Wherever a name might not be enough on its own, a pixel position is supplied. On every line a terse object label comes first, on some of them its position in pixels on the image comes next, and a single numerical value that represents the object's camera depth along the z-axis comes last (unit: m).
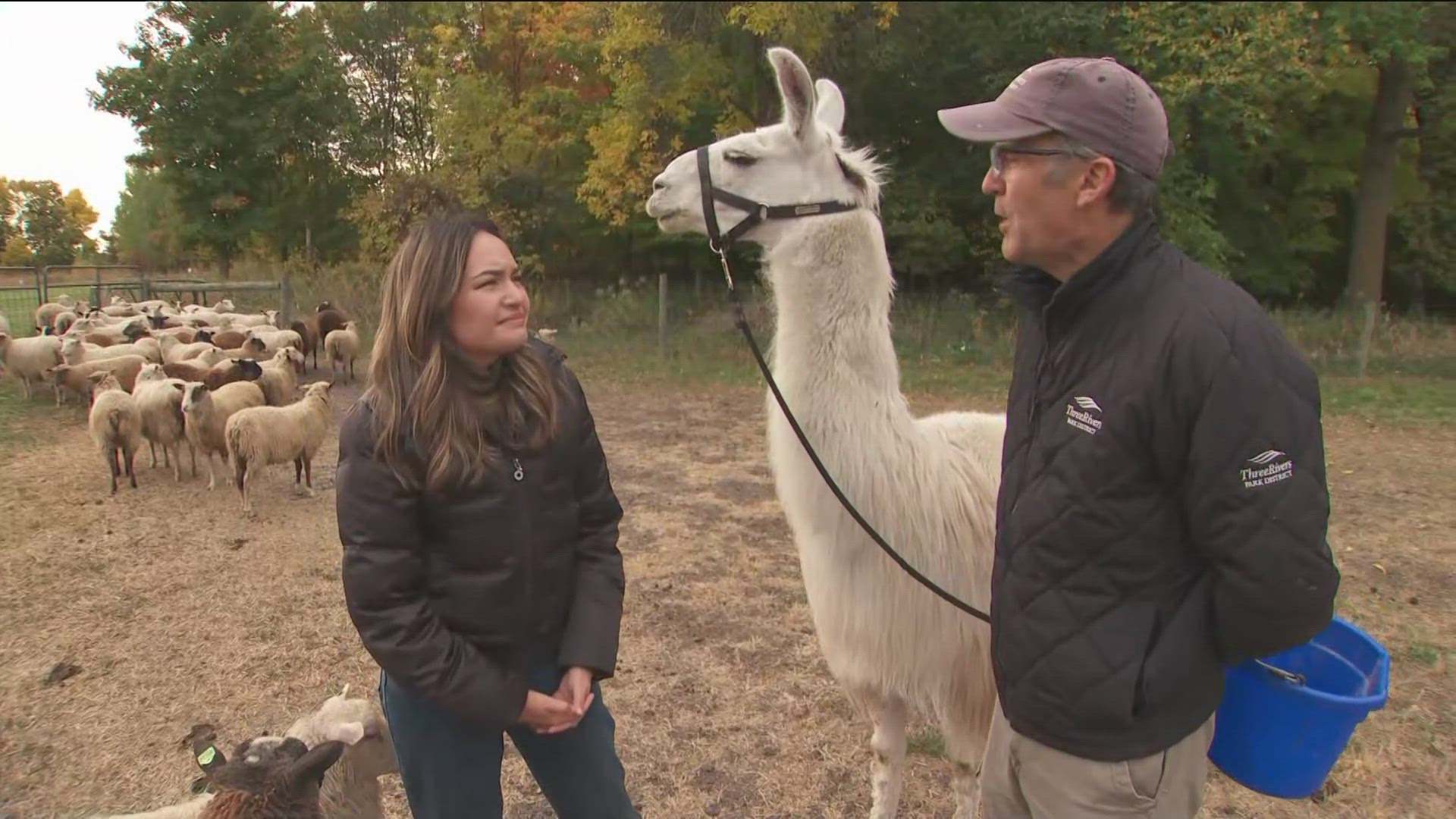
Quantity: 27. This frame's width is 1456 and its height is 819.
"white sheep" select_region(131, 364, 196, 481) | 7.09
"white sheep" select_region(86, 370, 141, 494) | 6.79
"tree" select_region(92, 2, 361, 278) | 26.75
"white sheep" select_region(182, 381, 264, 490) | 6.86
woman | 1.68
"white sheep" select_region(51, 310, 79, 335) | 11.67
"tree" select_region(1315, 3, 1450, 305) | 14.10
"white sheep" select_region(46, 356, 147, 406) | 8.84
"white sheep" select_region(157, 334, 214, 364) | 9.55
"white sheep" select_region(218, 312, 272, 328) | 12.45
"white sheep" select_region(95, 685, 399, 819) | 2.86
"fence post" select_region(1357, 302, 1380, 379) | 12.02
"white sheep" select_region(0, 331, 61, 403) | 10.15
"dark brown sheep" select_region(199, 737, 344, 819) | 2.21
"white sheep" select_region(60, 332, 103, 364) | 9.68
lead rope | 2.21
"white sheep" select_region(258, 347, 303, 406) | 8.25
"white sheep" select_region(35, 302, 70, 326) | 13.21
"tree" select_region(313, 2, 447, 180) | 28.12
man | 1.24
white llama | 2.44
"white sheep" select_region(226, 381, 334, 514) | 6.50
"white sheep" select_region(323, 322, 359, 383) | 11.96
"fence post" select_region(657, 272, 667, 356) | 13.84
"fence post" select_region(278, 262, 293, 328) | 14.17
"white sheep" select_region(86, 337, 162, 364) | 9.56
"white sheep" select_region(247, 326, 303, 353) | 10.75
